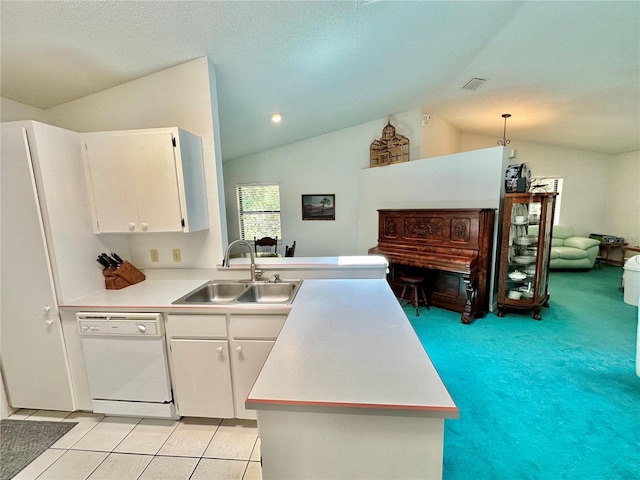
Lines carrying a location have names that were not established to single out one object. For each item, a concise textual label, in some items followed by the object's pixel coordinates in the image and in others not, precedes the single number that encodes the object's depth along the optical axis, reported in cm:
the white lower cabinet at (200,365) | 175
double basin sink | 210
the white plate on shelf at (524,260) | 339
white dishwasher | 175
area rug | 163
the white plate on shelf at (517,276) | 342
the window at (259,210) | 566
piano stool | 365
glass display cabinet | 328
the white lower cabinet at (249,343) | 170
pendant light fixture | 476
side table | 563
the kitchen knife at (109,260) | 211
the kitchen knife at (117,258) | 219
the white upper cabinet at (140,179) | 191
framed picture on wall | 549
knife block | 210
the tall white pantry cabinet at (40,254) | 169
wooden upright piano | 335
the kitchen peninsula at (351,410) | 86
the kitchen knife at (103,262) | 208
